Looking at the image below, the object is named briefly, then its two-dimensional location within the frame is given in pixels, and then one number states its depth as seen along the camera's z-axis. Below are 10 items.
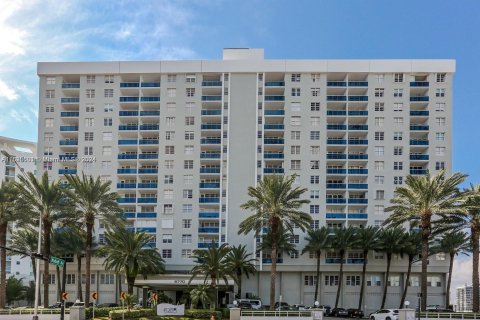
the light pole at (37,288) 49.28
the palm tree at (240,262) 87.75
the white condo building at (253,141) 96.94
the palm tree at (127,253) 77.06
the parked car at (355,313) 85.00
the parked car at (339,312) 85.12
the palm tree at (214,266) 77.56
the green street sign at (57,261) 46.19
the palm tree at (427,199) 65.19
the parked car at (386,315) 65.31
